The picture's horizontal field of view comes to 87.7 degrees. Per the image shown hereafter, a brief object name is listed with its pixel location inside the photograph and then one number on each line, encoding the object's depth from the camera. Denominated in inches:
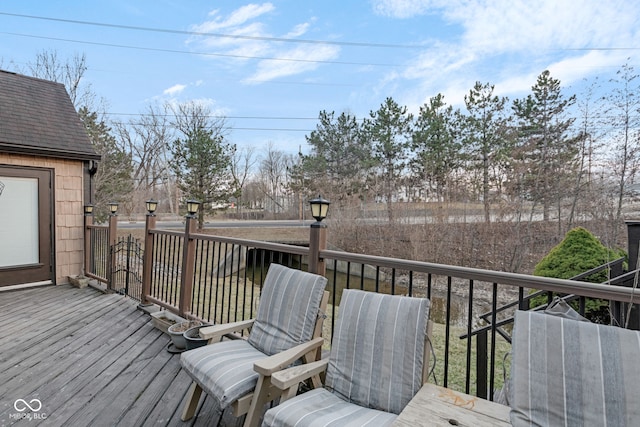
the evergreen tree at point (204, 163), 581.6
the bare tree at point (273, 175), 1003.9
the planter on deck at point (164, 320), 137.3
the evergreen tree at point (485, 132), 433.7
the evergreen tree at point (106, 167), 496.1
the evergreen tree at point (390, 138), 541.0
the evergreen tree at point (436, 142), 485.7
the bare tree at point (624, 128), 293.1
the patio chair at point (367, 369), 59.7
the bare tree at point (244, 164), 946.7
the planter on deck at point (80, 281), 214.1
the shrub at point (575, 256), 170.9
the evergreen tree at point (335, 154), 633.0
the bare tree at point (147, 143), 695.7
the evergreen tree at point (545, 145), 379.9
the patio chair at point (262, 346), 68.2
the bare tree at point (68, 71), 495.8
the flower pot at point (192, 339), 112.1
